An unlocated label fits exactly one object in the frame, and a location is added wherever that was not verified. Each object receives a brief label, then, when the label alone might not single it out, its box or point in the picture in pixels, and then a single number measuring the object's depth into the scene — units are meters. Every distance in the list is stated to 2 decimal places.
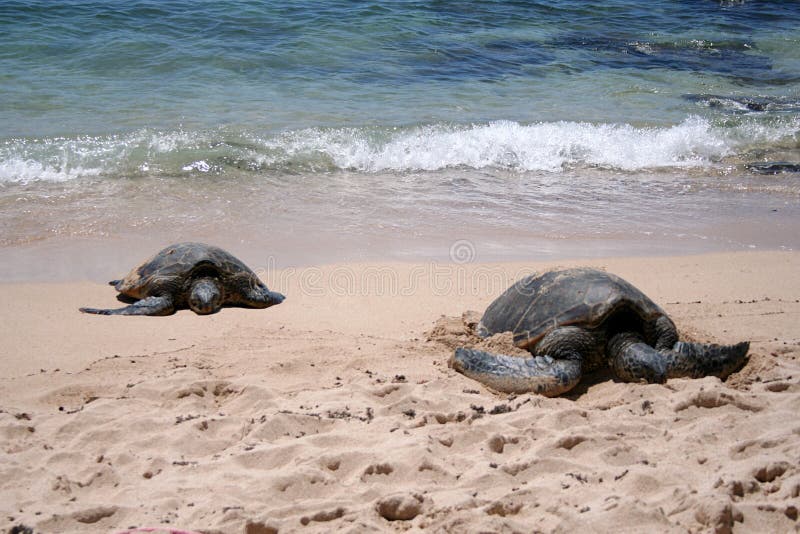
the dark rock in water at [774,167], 10.03
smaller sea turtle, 5.33
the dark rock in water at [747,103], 13.05
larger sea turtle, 3.98
